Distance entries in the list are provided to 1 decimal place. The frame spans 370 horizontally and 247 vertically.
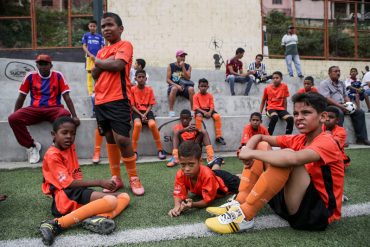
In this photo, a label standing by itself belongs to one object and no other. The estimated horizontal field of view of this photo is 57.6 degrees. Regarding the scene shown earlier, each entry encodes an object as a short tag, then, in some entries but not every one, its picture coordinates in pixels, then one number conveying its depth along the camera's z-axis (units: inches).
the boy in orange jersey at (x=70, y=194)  99.7
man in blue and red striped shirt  203.6
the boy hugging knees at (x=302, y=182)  91.0
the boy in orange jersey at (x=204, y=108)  245.6
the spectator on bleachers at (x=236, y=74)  372.5
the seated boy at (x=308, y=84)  271.3
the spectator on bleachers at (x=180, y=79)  294.8
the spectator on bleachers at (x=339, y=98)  272.1
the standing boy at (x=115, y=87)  135.6
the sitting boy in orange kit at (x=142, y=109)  223.3
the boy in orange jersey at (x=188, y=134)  220.5
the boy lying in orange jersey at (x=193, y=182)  118.3
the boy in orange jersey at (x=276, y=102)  266.8
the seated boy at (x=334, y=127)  189.8
